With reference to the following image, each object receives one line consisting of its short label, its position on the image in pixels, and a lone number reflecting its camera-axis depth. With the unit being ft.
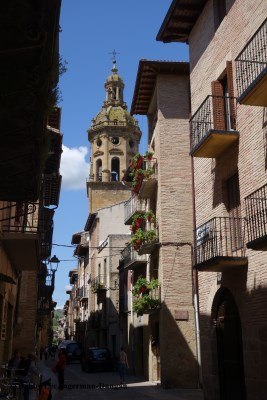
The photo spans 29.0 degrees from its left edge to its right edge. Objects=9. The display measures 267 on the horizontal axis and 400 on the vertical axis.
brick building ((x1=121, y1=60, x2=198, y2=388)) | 65.87
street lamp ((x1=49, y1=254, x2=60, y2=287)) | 87.61
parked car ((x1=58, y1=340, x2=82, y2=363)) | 136.98
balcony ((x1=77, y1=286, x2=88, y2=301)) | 173.89
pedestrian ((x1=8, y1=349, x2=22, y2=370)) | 45.94
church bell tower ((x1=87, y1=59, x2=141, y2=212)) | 167.12
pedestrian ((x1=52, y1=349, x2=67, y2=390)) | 63.26
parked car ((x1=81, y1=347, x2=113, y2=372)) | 96.27
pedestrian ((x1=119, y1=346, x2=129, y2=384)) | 69.48
